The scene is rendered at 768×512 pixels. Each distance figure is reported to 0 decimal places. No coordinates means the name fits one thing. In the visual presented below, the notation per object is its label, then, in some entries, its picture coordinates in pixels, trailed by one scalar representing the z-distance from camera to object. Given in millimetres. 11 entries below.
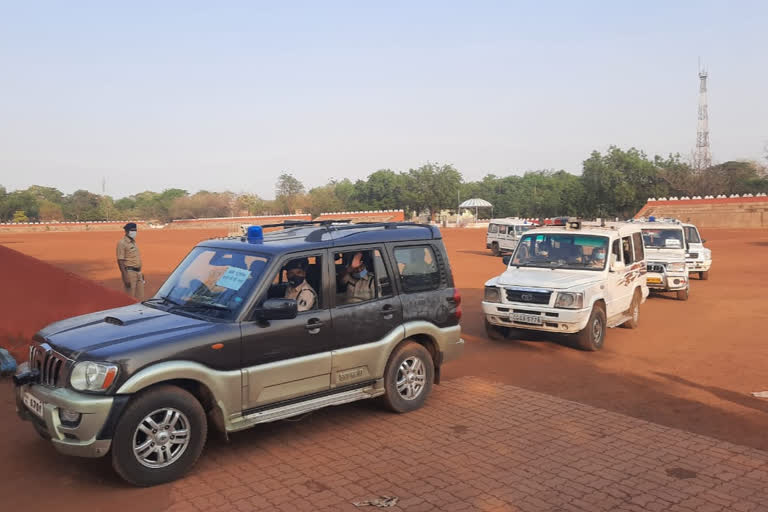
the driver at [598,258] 10633
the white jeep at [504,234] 30909
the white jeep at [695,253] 19547
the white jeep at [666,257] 15383
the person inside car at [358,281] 6457
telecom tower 82819
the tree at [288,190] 107188
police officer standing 11523
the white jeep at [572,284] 9664
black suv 4750
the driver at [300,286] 6062
